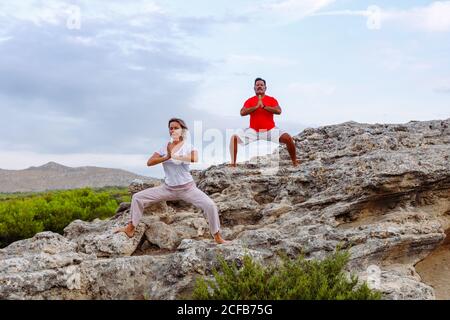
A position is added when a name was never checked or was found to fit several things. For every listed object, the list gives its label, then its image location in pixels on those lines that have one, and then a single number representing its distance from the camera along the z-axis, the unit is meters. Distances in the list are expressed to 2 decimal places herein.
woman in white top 9.96
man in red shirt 12.87
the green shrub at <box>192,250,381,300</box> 7.57
